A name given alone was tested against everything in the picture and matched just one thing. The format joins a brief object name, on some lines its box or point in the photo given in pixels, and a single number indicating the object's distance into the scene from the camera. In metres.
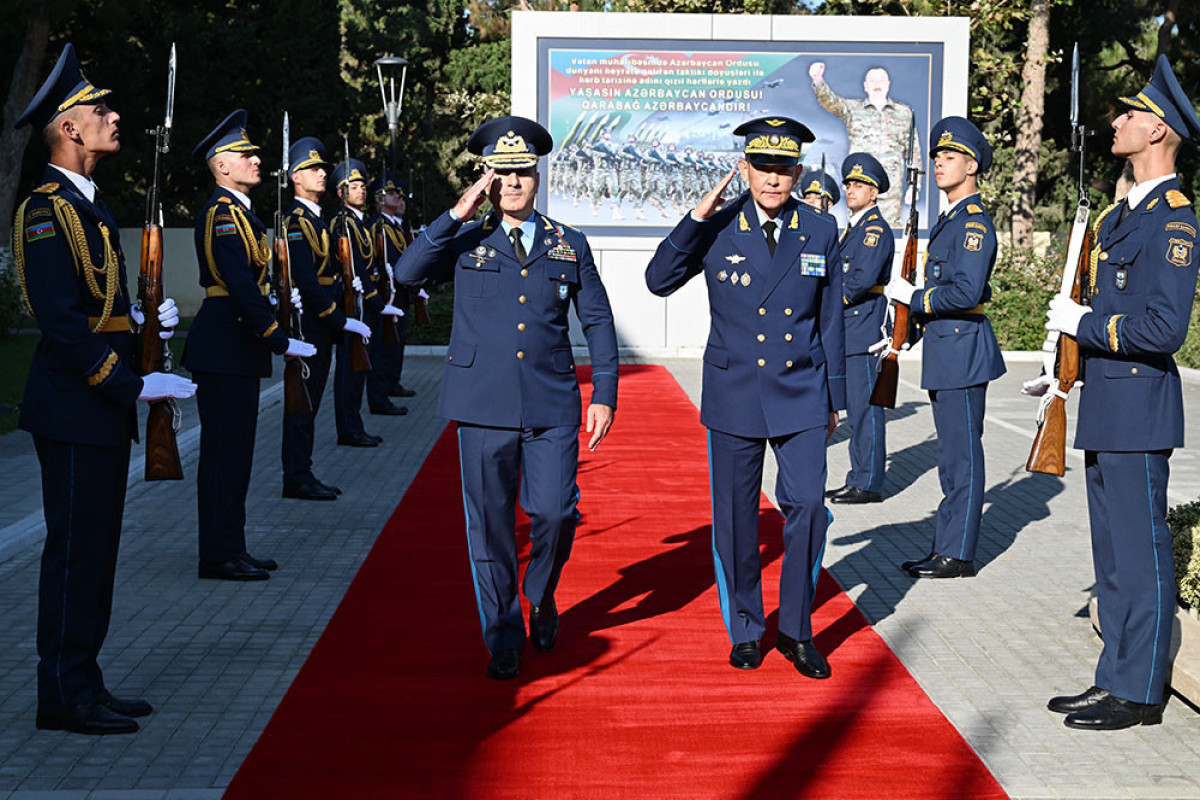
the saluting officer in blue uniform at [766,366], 5.75
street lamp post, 14.88
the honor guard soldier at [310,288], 9.59
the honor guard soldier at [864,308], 9.60
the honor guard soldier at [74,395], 4.95
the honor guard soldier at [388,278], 13.17
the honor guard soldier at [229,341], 7.36
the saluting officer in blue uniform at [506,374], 5.70
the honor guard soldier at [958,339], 7.52
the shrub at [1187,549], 5.99
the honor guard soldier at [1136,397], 5.05
